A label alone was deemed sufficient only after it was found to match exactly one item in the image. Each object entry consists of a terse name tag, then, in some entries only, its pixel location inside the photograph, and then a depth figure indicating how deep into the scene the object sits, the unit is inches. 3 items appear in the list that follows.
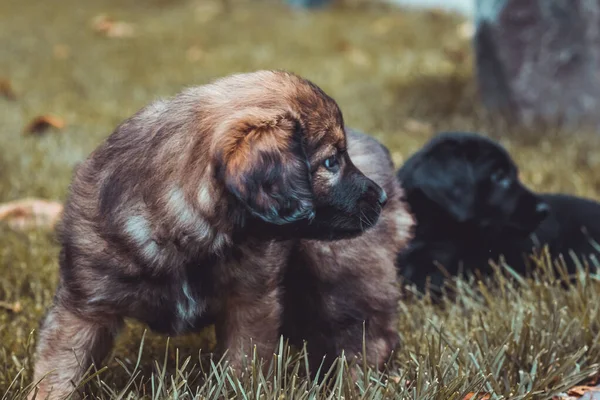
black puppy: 143.1
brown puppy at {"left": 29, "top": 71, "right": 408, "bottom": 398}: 88.4
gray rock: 235.1
